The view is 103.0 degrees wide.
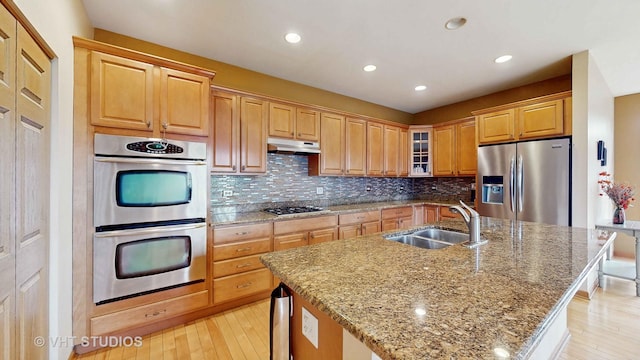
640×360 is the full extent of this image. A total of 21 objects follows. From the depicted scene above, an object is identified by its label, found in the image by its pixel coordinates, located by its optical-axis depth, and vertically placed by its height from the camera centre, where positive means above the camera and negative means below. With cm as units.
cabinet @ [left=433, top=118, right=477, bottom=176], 401 +53
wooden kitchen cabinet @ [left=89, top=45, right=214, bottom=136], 190 +69
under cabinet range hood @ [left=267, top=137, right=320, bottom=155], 305 +42
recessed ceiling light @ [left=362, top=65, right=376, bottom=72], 308 +138
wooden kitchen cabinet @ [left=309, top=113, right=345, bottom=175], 354 +46
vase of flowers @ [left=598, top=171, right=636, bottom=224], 285 -18
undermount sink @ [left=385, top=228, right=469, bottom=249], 181 -43
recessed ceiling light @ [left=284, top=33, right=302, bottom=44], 243 +138
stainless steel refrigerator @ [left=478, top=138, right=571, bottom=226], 280 +0
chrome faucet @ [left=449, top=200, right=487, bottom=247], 148 -27
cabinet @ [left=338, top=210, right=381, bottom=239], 336 -60
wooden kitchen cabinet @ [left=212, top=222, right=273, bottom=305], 240 -80
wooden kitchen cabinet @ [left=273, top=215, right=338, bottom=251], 278 -60
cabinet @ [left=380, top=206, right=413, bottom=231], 385 -58
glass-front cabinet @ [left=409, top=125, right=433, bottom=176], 454 +56
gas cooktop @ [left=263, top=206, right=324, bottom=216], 304 -38
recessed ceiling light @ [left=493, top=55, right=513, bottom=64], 278 +136
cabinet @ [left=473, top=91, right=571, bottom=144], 290 +77
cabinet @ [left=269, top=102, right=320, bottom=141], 311 +74
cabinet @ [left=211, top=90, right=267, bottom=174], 271 +51
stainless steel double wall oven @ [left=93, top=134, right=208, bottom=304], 189 -29
